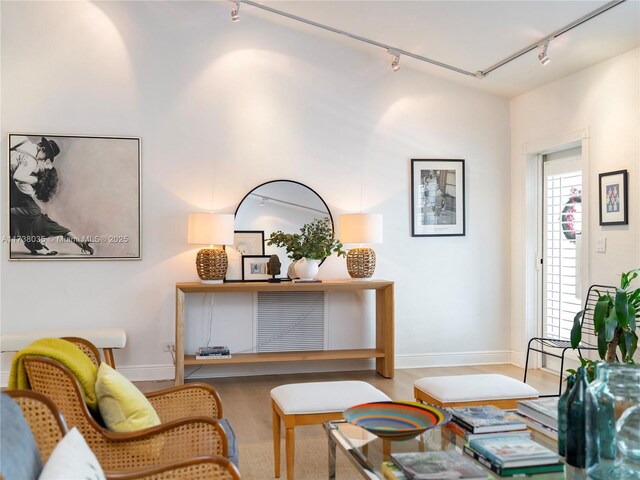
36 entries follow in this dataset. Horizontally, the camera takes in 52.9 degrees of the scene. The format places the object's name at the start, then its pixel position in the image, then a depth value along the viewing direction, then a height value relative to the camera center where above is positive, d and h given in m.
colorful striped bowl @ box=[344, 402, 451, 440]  2.32 -0.60
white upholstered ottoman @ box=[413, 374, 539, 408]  3.13 -0.67
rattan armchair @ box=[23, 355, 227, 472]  2.20 -0.61
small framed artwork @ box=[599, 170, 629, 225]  4.50 +0.42
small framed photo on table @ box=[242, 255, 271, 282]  5.48 -0.09
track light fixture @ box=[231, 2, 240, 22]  5.03 +1.93
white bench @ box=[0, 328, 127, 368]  4.87 -0.61
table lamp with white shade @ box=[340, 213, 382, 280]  5.43 +0.17
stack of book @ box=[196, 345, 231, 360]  5.19 -0.78
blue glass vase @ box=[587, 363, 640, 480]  1.91 -0.50
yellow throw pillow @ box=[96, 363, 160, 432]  2.29 -0.53
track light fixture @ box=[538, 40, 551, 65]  4.57 +1.44
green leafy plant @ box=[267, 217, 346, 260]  5.39 +0.11
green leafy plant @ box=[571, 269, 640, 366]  3.70 -0.38
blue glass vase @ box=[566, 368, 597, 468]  2.02 -0.53
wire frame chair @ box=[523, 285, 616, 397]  4.65 -0.51
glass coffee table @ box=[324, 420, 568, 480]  2.14 -0.67
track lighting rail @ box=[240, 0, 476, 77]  5.07 +1.84
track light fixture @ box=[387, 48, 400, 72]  5.44 +1.70
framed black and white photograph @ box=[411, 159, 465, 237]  5.90 +0.55
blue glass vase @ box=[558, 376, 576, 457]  2.09 -0.54
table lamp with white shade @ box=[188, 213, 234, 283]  5.11 +0.15
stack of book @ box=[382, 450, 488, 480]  1.91 -0.64
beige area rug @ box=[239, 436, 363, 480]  3.19 -1.08
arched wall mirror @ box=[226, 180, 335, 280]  5.50 +0.37
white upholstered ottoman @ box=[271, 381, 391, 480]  2.91 -0.67
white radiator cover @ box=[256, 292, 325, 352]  5.60 -0.56
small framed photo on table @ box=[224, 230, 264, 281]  5.47 +0.08
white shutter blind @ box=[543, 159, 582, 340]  5.31 +0.11
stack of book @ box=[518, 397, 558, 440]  2.39 -0.61
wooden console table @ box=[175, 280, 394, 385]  5.05 -0.57
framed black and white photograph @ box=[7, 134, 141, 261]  5.17 +0.49
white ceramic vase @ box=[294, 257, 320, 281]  5.37 -0.09
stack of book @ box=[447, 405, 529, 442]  2.33 -0.62
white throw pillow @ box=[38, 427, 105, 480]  1.55 -0.51
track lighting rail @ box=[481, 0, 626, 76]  3.97 +1.56
